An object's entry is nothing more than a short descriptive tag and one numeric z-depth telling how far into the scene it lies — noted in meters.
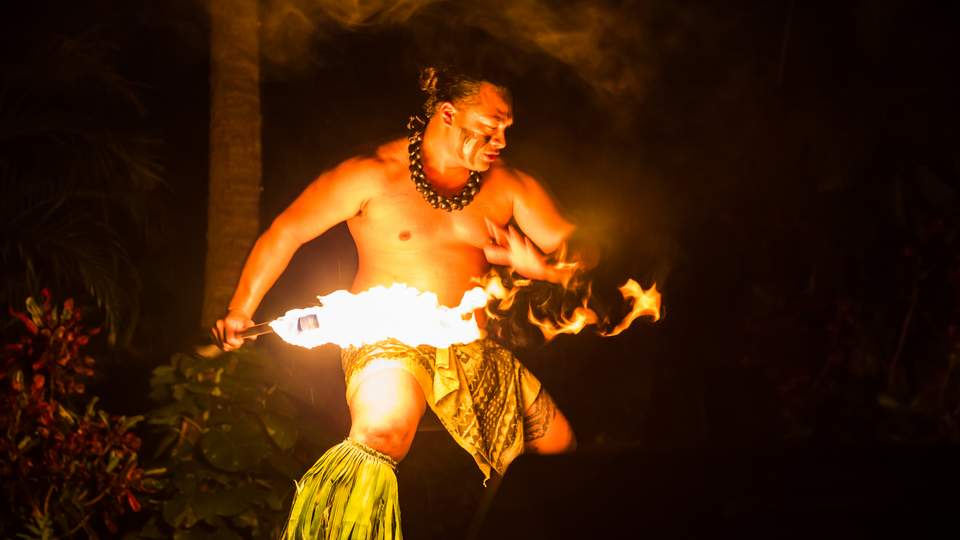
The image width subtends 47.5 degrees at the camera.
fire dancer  3.63
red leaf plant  4.20
